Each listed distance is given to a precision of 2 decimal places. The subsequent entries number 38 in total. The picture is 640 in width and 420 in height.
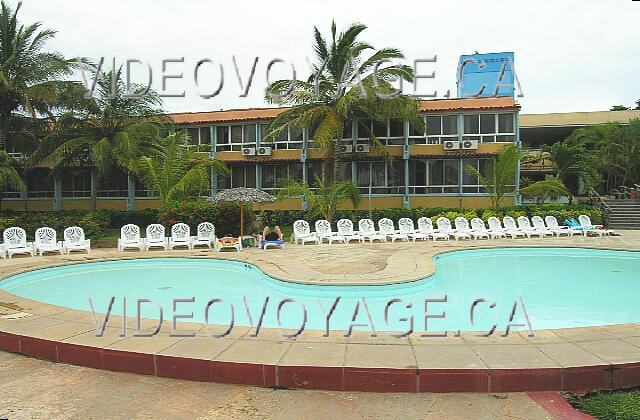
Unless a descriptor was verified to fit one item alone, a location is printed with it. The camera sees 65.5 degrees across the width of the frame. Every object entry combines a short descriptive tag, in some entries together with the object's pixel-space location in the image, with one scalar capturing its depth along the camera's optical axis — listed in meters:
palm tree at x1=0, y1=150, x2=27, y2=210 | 21.62
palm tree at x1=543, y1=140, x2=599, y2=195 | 27.34
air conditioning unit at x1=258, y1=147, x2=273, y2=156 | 27.64
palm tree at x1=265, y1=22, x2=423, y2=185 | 22.41
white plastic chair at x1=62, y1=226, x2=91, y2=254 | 15.97
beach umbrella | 17.41
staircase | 24.42
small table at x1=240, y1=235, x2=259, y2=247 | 17.41
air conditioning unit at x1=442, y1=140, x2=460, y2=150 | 25.28
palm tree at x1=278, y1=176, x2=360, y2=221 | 20.55
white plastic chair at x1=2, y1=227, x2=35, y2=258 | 14.98
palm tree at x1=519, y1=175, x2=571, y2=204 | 22.47
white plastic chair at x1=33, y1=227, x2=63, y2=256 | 15.46
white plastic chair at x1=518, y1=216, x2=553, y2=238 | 20.12
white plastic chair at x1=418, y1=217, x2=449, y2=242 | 19.50
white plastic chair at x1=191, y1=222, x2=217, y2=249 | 17.36
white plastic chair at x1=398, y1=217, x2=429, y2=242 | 19.23
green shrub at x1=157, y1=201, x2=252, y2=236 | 18.66
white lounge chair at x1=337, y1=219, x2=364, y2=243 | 18.87
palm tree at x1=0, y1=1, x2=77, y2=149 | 23.73
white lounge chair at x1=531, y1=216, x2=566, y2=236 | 20.34
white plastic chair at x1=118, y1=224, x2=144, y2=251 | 16.55
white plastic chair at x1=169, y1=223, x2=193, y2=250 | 17.09
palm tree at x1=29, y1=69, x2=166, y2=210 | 24.39
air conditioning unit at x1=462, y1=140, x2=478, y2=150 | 25.11
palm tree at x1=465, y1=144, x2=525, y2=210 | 21.56
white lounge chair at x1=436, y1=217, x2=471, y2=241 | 19.56
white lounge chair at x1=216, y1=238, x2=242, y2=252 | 16.26
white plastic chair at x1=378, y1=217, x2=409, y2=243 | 18.98
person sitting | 17.14
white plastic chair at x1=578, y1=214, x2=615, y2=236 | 20.27
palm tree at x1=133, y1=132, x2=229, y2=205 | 19.41
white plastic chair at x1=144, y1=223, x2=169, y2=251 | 16.83
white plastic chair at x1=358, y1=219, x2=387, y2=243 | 18.91
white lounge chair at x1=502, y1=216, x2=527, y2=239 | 20.03
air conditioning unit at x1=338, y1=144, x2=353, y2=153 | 26.52
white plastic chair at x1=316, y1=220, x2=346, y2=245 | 18.62
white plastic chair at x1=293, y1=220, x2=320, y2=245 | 18.32
